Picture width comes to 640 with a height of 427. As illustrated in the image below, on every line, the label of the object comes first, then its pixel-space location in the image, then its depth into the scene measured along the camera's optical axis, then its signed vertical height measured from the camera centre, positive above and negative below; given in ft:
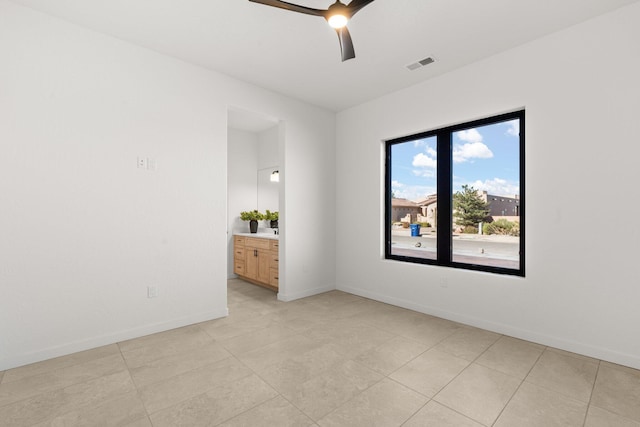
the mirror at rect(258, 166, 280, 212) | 19.81 +1.31
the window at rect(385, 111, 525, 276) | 10.57 +0.69
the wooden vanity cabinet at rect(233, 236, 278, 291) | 15.28 -2.62
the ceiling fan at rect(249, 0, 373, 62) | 6.72 +4.56
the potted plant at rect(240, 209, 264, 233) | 18.76 -0.38
